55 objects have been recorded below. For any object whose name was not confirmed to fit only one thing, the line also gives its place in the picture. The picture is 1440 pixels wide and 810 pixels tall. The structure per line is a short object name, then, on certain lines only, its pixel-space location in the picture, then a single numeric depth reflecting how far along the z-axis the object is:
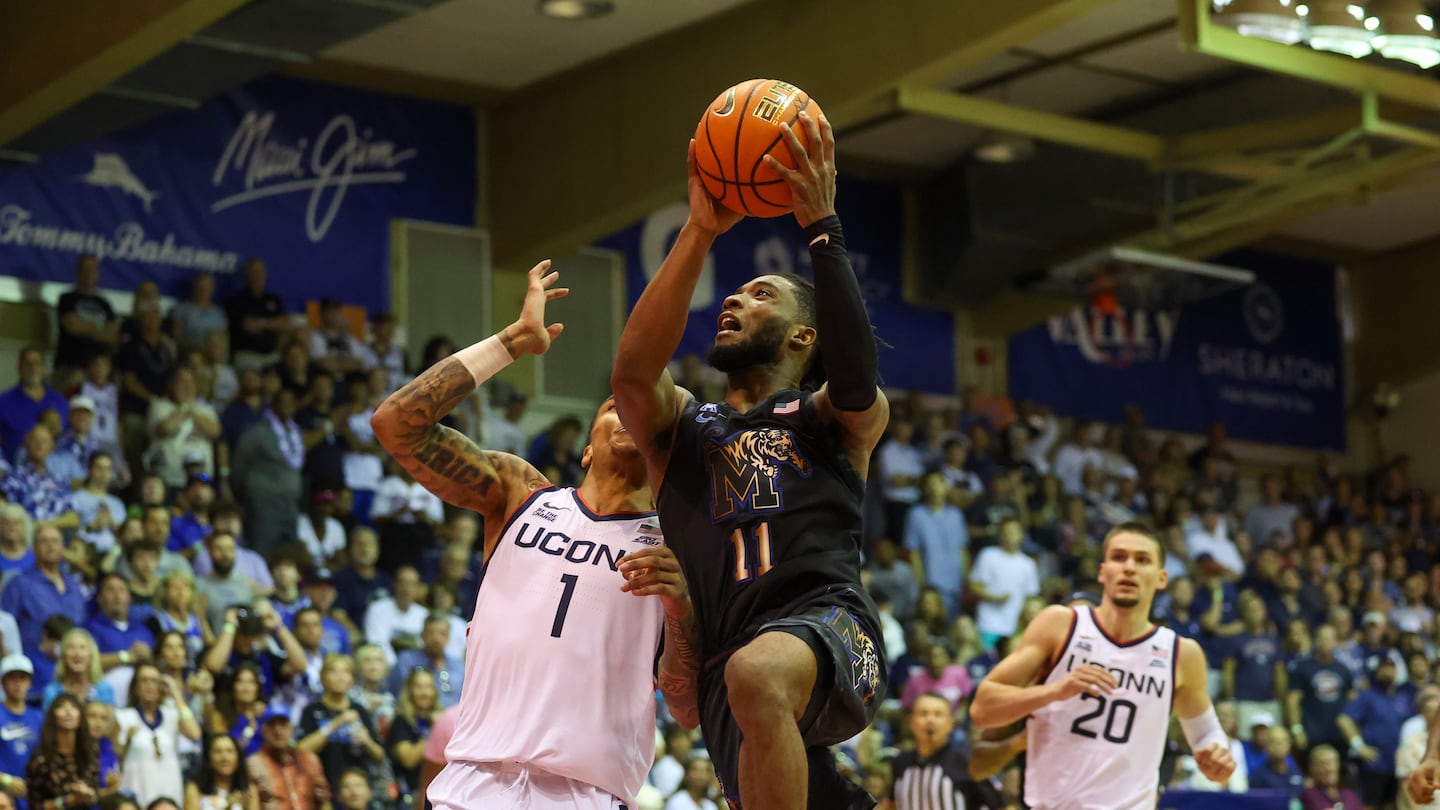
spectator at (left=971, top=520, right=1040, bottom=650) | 17.00
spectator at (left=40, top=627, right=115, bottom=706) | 10.84
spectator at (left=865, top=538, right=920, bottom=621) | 16.62
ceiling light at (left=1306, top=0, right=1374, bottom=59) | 13.22
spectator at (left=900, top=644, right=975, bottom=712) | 14.77
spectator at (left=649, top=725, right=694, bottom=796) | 12.96
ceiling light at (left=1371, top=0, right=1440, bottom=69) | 13.38
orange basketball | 4.92
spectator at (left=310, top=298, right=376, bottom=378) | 15.49
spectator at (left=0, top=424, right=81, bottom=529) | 12.52
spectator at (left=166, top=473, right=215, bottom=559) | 12.92
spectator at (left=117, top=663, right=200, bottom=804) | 10.66
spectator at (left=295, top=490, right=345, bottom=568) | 13.98
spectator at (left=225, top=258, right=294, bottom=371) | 15.55
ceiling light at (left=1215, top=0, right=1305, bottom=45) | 13.50
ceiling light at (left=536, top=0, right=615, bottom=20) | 16.00
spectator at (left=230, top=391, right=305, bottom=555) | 13.97
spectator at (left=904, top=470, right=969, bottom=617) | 17.44
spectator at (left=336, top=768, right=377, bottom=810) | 11.26
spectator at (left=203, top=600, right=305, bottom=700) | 11.81
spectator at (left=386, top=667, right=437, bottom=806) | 11.91
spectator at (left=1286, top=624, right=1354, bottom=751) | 17.38
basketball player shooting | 4.73
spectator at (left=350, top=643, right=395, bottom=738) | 12.12
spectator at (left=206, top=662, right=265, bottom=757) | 11.37
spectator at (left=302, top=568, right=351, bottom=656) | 12.66
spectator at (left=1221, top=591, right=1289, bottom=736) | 17.47
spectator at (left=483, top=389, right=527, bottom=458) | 16.39
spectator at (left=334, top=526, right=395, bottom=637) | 13.55
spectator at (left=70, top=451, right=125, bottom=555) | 12.49
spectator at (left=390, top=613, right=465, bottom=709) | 12.71
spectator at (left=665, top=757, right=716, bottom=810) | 12.86
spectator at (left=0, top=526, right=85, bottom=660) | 11.52
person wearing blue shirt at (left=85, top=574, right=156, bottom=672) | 11.57
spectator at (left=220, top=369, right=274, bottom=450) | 14.41
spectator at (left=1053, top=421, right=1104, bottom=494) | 20.41
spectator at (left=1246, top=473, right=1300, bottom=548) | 21.73
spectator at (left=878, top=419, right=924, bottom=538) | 17.80
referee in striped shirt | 10.87
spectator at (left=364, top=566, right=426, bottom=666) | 13.14
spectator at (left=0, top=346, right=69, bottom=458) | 13.27
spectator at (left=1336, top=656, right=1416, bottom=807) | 17.11
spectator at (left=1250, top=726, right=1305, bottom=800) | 16.11
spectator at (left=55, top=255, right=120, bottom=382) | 14.39
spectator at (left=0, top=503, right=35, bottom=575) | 11.84
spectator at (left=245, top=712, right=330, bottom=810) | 10.98
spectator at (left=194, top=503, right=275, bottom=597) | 12.75
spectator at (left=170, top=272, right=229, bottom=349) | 15.45
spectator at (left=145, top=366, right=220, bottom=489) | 13.83
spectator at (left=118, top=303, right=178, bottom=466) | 14.20
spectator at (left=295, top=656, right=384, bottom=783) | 11.52
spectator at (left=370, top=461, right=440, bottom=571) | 14.41
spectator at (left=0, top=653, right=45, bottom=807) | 10.54
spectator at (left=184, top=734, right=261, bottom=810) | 10.82
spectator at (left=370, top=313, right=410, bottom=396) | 15.95
